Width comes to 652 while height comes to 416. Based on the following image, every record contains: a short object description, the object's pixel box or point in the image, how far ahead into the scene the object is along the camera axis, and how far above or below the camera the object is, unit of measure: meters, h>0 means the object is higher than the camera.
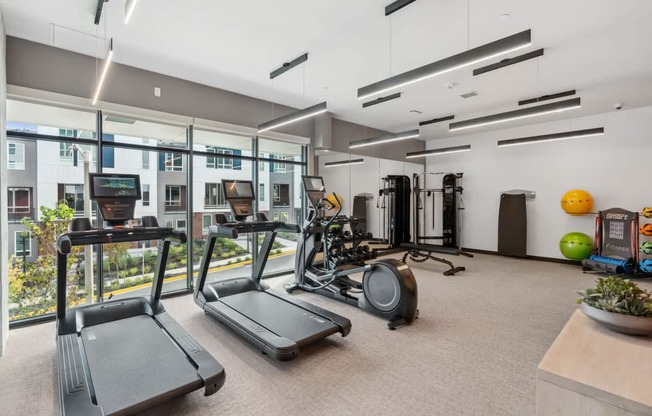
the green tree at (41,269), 3.88 -0.80
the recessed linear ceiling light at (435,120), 7.17 +2.06
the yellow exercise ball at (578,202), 6.76 +0.08
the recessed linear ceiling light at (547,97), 5.47 +2.00
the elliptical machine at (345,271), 3.74 -0.91
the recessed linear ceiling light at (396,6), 2.98 +1.96
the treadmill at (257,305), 3.02 -1.23
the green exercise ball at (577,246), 6.68 -0.87
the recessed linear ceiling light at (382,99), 5.74 +2.02
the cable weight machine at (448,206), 8.59 -0.01
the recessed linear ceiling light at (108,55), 3.05 +1.51
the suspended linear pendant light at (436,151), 7.18 +1.37
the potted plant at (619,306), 1.57 -0.54
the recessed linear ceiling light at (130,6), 2.17 +1.40
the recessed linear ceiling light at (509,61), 4.09 +1.99
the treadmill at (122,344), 2.11 -1.23
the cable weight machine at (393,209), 8.24 -0.09
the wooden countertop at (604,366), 1.13 -0.68
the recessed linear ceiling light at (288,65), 4.29 +2.03
